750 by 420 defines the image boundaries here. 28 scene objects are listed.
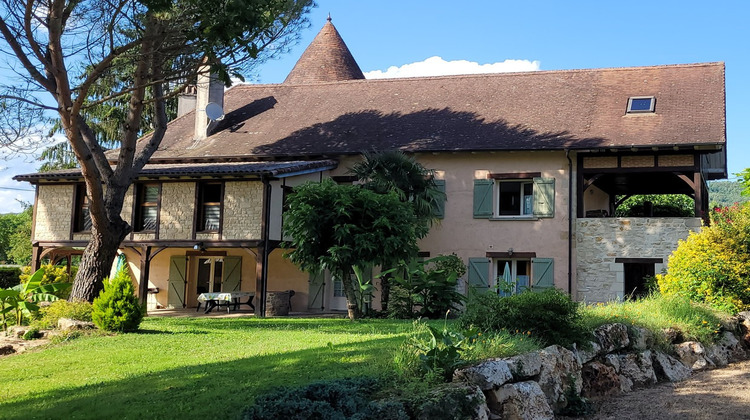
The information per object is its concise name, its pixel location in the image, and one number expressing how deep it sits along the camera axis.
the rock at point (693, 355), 12.62
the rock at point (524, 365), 8.66
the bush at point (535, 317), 10.14
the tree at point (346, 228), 15.47
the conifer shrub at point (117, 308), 12.30
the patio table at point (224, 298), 18.78
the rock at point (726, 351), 13.17
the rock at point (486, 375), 8.01
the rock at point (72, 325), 12.27
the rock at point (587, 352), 10.46
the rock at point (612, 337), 11.26
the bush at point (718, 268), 14.78
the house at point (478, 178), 18.39
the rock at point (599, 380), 10.54
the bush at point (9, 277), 26.17
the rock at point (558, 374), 9.17
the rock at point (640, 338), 11.95
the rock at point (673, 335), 12.83
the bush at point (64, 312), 12.95
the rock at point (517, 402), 8.23
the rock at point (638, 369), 11.41
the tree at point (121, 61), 12.35
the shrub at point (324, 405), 6.51
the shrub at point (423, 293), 16.56
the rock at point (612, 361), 11.10
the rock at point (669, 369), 11.91
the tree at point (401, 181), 17.69
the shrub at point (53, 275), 17.95
